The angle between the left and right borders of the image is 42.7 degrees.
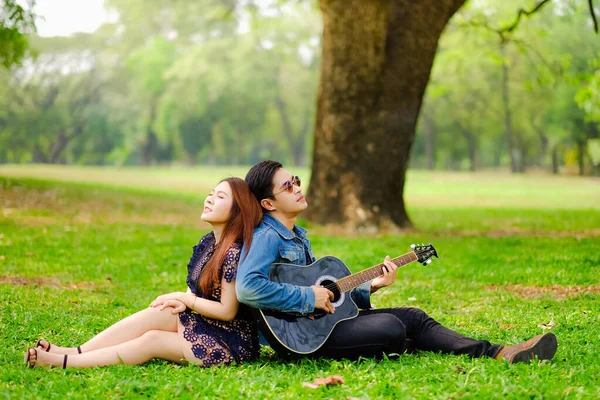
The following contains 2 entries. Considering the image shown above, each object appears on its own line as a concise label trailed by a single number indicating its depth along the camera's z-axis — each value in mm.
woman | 4961
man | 4766
